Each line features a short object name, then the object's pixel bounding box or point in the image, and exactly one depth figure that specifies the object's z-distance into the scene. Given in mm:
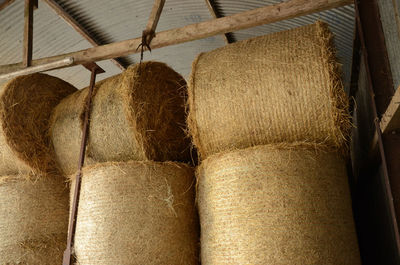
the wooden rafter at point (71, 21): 4476
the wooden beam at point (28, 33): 3486
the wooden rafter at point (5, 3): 4320
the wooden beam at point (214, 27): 2574
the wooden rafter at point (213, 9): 4407
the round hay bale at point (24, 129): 3043
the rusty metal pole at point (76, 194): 2631
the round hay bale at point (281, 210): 1989
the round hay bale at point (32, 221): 2896
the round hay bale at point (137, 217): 2395
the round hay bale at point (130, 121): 2689
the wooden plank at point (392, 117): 1674
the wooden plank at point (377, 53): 2090
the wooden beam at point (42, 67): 3240
